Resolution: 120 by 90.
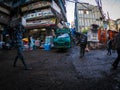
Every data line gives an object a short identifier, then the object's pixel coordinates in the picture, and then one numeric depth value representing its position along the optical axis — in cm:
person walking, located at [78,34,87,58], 674
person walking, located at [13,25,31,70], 433
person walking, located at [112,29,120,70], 390
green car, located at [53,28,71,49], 856
